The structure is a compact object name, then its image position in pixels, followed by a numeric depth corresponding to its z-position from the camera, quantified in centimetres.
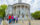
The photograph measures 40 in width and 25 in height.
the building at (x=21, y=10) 1539
